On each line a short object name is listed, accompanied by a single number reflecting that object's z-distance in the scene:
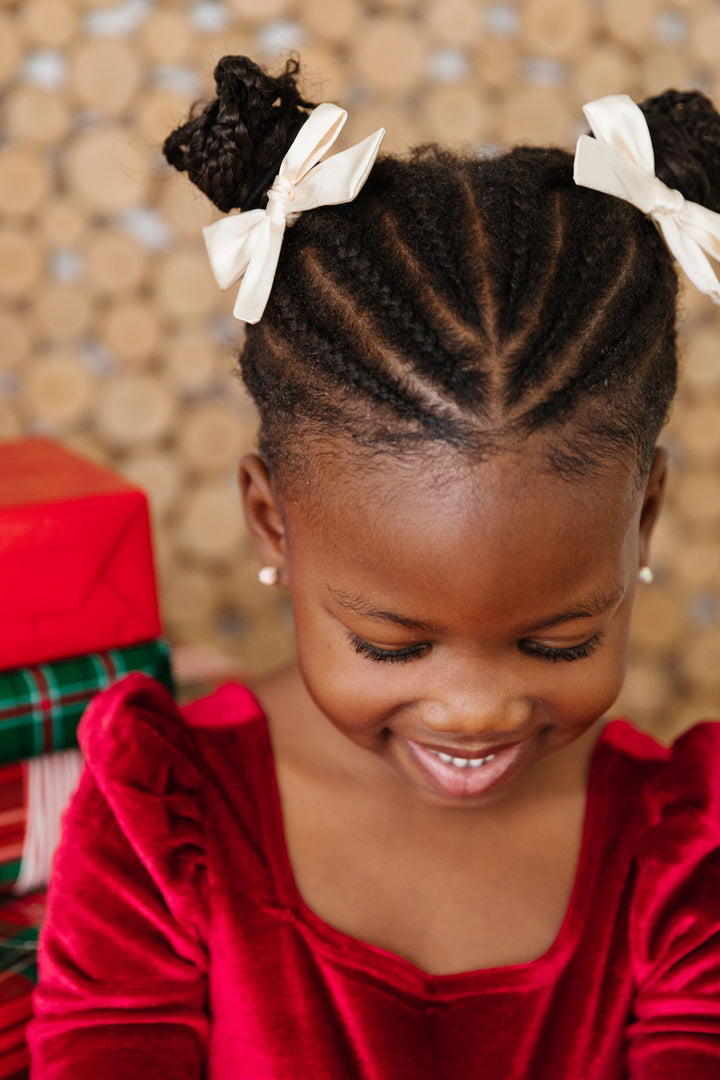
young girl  0.65
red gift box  0.95
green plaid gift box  0.95
